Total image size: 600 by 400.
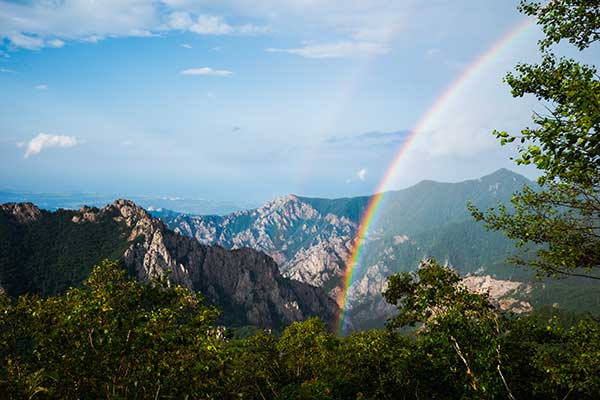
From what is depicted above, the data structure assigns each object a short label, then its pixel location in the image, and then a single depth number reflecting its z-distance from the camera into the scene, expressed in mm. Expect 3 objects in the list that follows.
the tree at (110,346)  14508
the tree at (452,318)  16078
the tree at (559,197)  14484
